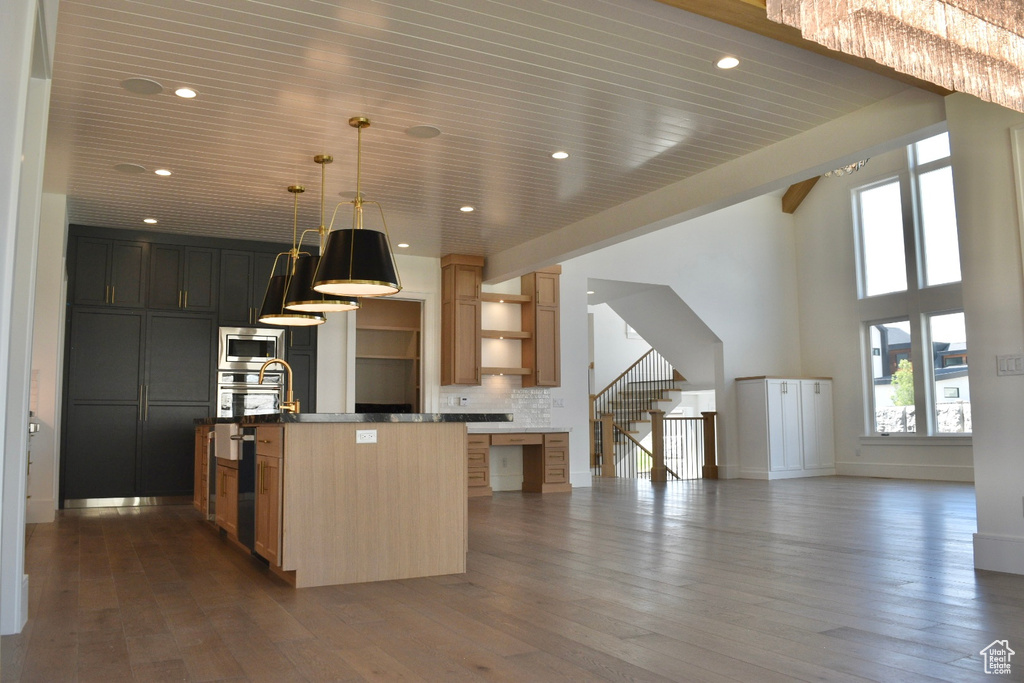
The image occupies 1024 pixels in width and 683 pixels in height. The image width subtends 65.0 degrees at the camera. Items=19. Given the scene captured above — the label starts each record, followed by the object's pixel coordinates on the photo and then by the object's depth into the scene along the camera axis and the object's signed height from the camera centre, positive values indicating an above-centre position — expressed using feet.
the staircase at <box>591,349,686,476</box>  42.55 +0.56
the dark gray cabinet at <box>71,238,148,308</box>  25.55 +4.68
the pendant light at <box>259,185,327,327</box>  19.20 +2.60
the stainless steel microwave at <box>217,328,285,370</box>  27.22 +2.35
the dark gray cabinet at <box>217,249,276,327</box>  27.50 +4.55
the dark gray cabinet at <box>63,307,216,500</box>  25.22 +0.60
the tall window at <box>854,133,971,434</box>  34.96 +4.94
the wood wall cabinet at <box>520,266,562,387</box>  32.19 +3.39
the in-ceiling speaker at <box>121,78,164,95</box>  15.25 +6.36
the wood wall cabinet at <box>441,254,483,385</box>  30.58 +3.53
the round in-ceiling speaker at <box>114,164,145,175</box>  20.22 +6.32
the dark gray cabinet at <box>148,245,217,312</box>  26.63 +4.66
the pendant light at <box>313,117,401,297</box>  15.08 +2.86
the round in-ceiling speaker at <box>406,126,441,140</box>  17.84 +6.32
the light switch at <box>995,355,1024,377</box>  13.84 +0.75
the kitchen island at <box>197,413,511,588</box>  13.08 -1.37
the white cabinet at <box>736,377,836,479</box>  35.96 -0.79
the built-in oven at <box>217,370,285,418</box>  27.14 +0.81
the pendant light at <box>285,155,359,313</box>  17.81 +2.67
